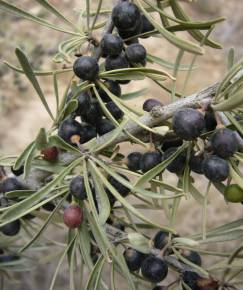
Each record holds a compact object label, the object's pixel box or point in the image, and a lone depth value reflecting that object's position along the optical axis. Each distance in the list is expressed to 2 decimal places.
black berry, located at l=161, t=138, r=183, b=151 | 0.15
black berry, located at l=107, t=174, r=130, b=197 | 0.15
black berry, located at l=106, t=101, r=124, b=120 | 0.16
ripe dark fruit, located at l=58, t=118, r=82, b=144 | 0.15
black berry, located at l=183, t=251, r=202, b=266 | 0.16
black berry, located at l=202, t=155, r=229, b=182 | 0.14
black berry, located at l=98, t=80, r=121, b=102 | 0.15
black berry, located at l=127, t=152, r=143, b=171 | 0.15
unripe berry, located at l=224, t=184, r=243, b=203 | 0.13
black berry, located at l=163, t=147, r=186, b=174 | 0.15
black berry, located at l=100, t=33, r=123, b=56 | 0.15
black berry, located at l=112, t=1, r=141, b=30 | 0.14
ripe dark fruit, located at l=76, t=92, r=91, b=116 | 0.15
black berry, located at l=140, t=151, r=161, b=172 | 0.15
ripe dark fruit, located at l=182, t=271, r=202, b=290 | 0.15
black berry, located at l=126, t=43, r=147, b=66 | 0.15
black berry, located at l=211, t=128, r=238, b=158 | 0.13
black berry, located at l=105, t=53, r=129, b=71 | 0.15
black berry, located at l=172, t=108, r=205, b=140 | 0.13
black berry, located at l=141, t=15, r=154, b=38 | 0.15
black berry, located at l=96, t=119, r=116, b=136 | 0.16
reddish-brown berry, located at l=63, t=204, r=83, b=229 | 0.15
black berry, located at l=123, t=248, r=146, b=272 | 0.16
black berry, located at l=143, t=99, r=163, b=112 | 0.15
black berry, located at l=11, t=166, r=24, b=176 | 0.17
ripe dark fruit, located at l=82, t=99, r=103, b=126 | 0.15
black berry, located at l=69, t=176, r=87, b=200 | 0.15
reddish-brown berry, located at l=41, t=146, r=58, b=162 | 0.15
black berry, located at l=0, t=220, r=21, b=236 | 0.18
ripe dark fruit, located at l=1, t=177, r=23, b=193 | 0.17
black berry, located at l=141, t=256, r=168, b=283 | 0.15
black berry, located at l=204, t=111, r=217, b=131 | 0.14
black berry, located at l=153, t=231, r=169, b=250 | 0.16
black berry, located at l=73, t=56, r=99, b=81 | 0.15
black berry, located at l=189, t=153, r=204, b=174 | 0.14
